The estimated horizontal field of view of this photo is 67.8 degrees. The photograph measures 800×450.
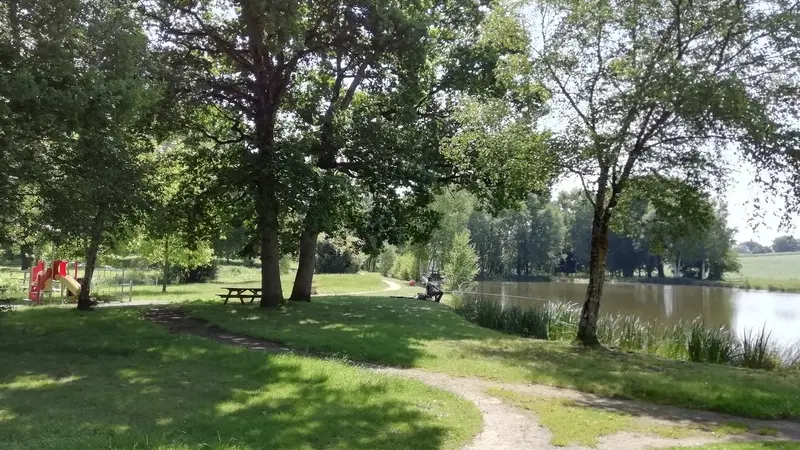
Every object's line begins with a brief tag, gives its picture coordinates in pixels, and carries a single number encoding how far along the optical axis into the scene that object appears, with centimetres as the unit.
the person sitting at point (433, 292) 2873
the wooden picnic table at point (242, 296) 2103
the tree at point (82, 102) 939
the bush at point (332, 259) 5799
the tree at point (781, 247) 14970
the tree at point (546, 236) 8831
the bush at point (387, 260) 7021
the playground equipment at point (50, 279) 2194
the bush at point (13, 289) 2519
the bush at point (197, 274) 4431
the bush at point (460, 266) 3878
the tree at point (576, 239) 9381
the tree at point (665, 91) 1145
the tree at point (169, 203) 1759
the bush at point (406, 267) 5772
